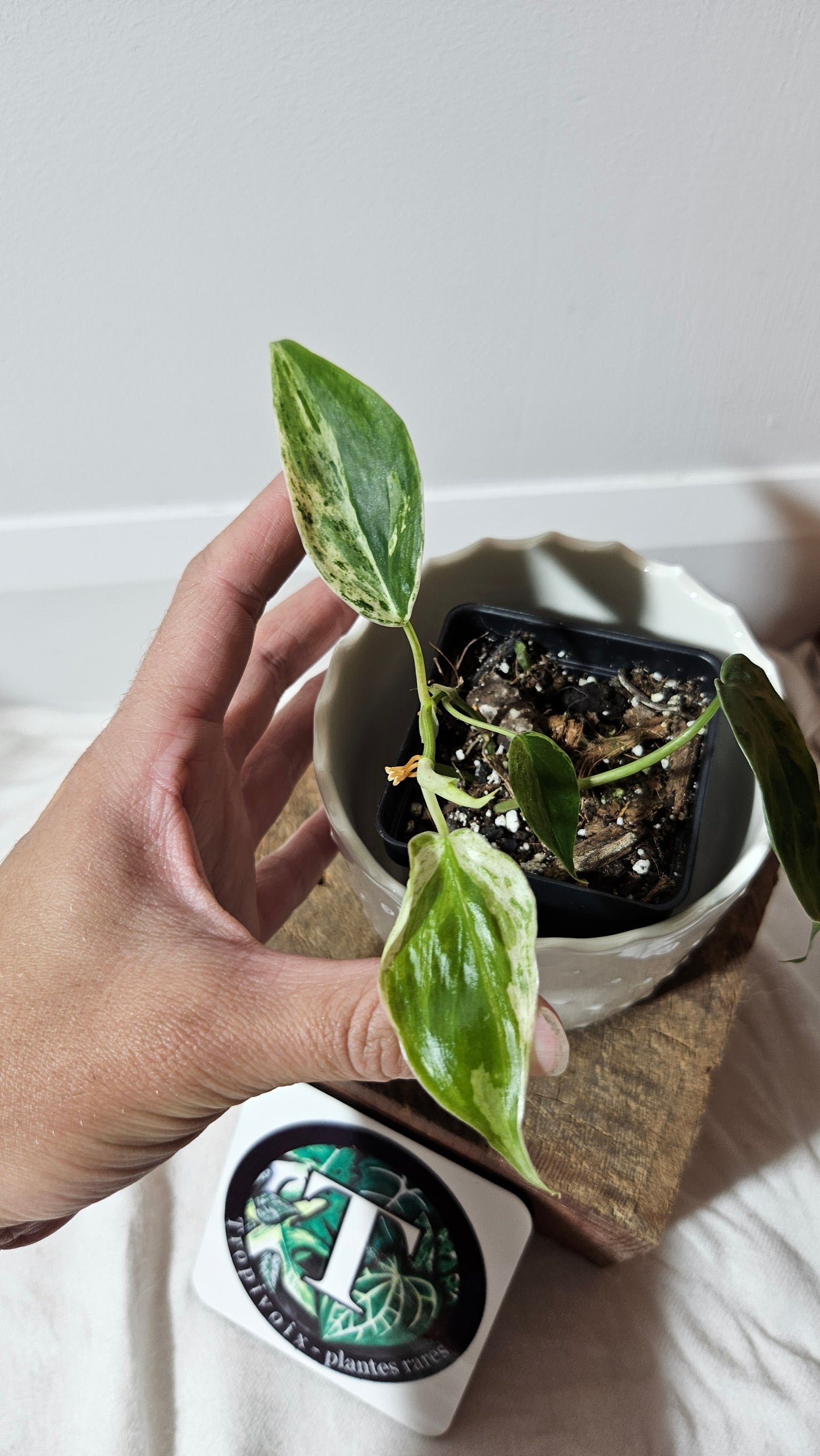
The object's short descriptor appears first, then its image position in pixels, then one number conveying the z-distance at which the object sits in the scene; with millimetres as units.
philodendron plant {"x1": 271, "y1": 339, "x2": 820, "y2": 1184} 313
